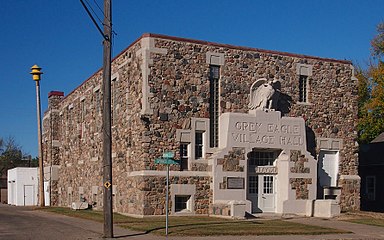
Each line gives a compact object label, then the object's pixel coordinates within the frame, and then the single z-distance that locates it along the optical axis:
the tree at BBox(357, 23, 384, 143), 38.75
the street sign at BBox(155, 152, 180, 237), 17.69
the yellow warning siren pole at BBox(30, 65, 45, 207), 38.66
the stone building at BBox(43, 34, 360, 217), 25.11
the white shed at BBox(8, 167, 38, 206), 51.34
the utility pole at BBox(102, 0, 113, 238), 16.97
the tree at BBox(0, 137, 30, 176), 81.88
